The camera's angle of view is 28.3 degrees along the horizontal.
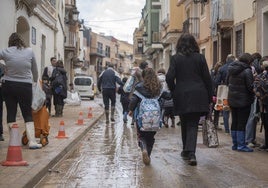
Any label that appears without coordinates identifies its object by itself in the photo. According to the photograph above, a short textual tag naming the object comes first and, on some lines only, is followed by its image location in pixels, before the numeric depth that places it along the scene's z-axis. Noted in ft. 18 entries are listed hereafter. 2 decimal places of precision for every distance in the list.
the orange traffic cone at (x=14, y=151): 24.28
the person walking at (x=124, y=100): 54.75
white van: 143.43
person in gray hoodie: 28.43
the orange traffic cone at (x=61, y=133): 36.40
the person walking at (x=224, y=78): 43.21
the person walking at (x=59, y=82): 55.11
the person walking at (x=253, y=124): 33.73
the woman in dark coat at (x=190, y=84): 26.71
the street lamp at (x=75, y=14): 131.44
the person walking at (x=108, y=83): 53.62
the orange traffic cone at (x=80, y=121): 48.70
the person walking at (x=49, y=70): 54.39
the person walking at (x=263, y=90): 31.60
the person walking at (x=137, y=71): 39.60
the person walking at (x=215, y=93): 44.55
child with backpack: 26.94
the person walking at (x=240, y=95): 31.55
